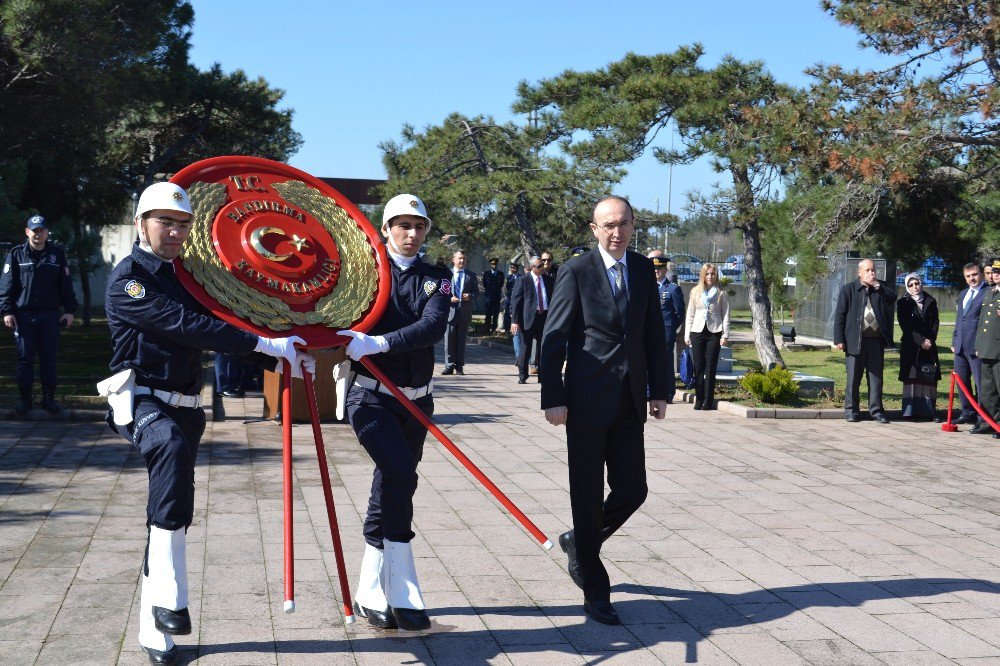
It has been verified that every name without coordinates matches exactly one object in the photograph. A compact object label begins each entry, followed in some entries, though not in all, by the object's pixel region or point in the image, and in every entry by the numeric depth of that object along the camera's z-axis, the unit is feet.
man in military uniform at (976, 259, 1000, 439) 39.14
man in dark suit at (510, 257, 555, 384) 51.83
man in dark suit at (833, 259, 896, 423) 41.39
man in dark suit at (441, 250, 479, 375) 54.13
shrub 43.55
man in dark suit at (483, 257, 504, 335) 91.91
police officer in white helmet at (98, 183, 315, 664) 14.51
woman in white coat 43.60
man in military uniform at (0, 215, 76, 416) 35.47
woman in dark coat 42.27
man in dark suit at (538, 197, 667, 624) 16.67
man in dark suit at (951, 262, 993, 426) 40.45
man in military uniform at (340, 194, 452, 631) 15.97
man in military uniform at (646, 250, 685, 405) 47.11
